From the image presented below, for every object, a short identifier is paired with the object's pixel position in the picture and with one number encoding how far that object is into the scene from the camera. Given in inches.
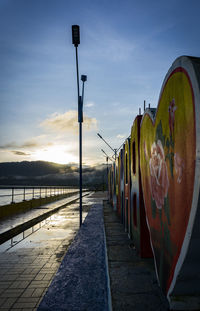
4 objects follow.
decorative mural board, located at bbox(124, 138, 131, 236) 255.8
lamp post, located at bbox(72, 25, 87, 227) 335.9
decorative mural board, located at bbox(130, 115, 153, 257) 183.2
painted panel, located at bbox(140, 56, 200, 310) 79.3
